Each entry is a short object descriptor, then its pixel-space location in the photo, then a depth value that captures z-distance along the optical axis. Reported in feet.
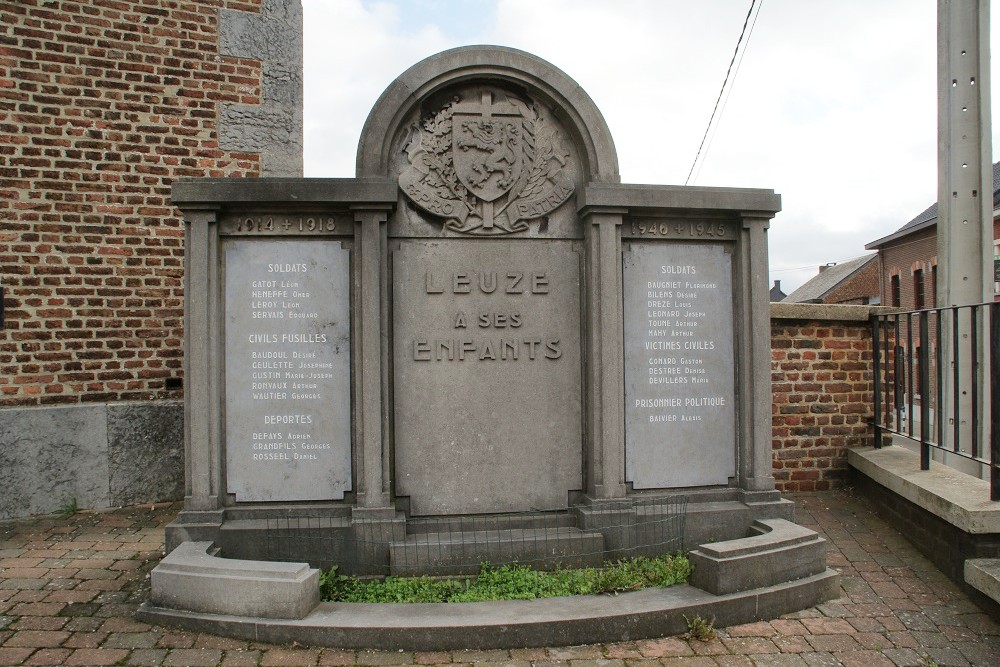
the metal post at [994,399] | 13.97
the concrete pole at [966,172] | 17.74
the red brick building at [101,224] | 19.62
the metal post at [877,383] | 19.98
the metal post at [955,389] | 15.97
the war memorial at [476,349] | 14.76
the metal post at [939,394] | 16.55
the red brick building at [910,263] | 79.97
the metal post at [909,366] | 17.57
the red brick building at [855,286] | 119.55
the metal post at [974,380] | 14.99
